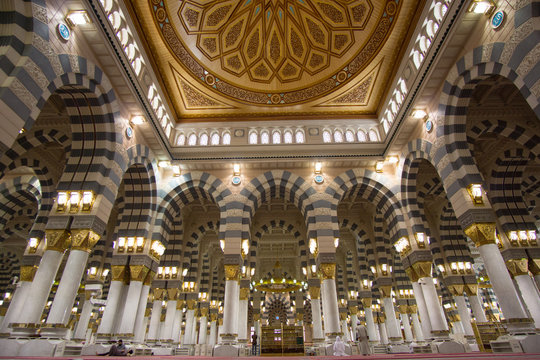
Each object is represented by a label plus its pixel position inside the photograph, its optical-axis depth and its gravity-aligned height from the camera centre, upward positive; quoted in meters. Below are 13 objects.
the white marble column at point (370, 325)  13.85 +0.88
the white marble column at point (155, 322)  11.26 +0.88
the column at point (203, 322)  17.25 +1.28
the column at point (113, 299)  8.59 +1.34
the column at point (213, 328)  19.04 +1.09
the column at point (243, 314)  10.36 +1.09
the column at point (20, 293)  8.76 +1.50
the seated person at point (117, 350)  7.43 -0.04
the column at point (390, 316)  11.66 +1.07
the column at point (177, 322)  13.45 +1.05
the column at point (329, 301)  9.14 +1.28
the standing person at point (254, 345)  13.26 +0.06
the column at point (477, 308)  11.35 +1.27
